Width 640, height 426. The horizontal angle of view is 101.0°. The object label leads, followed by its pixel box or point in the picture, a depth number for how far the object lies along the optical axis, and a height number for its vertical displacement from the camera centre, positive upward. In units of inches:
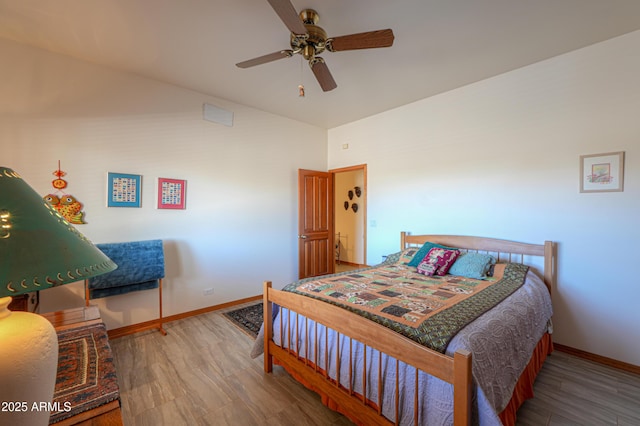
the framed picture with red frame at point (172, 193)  126.6 +6.7
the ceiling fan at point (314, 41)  68.6 +47.6
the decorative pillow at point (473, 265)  105.8 -22.8
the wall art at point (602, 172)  93.5 +14.2
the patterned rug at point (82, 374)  34.7 -25.8
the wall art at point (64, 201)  102.1 +2.0
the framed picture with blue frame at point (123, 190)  113.3 +7.5
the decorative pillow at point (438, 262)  111.0 -22.5
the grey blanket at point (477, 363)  49.4 -34.8
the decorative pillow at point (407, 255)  128.5 -22.8
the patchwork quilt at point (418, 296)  60.4 -26.8
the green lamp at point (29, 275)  20.7 -5.7
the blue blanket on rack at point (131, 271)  104.3 -27.1
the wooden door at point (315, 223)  178.7 -10.6
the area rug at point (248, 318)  121.6 -55.9
